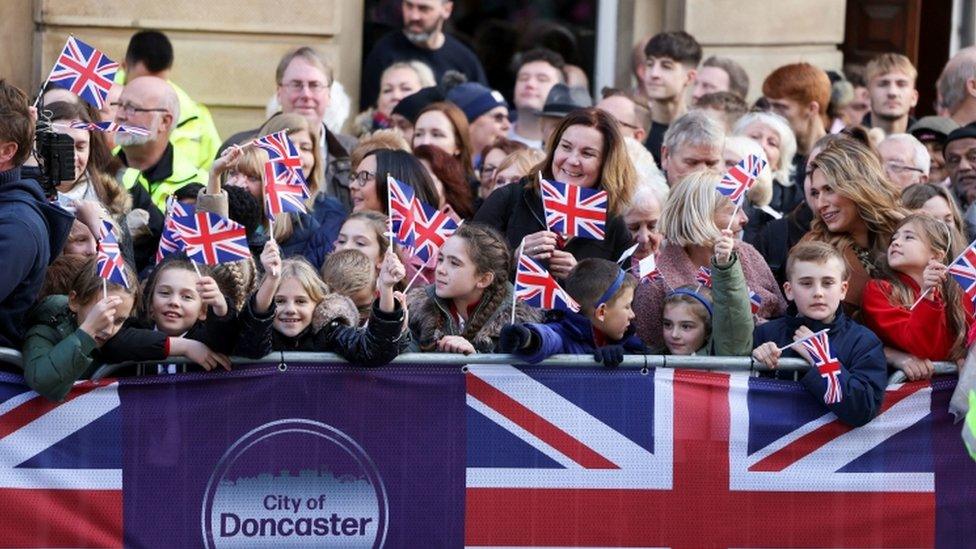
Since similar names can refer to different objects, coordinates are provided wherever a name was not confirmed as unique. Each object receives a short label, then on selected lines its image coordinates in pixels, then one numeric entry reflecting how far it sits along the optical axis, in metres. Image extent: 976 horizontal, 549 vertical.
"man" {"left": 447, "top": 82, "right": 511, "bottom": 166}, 23.44
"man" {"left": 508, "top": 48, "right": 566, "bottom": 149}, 24.08
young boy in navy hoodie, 15.41
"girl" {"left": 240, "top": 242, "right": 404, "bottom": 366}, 14.86
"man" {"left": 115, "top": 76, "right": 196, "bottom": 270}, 20.16
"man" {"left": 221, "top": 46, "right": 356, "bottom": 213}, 21.55
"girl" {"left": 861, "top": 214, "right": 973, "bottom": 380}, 15.90
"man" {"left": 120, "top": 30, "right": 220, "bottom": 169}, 22.31
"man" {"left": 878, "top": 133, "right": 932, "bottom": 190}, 20.09
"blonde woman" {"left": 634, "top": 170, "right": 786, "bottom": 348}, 17.28
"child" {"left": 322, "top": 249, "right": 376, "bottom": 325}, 17.08
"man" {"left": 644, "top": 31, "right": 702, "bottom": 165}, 24.03
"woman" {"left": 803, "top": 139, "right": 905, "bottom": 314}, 17.52
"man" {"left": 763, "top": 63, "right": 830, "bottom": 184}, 23.73
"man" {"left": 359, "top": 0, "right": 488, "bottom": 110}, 25.84
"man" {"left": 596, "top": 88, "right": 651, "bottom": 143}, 22.30
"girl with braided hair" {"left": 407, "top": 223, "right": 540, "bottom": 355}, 16.17
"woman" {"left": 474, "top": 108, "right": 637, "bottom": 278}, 17.67
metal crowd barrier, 15.15
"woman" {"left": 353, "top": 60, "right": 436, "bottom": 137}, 24.16
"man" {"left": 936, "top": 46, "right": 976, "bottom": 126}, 22.08
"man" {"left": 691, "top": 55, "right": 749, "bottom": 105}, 24.56
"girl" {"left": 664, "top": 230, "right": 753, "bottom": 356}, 15.80
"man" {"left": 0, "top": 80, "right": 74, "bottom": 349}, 14.75
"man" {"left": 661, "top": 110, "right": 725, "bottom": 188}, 19.27
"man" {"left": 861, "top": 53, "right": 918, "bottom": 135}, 23.98
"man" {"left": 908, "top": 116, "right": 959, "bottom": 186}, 22.00
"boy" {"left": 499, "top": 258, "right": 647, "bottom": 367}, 16.11
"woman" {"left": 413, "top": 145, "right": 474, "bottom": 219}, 19.75
